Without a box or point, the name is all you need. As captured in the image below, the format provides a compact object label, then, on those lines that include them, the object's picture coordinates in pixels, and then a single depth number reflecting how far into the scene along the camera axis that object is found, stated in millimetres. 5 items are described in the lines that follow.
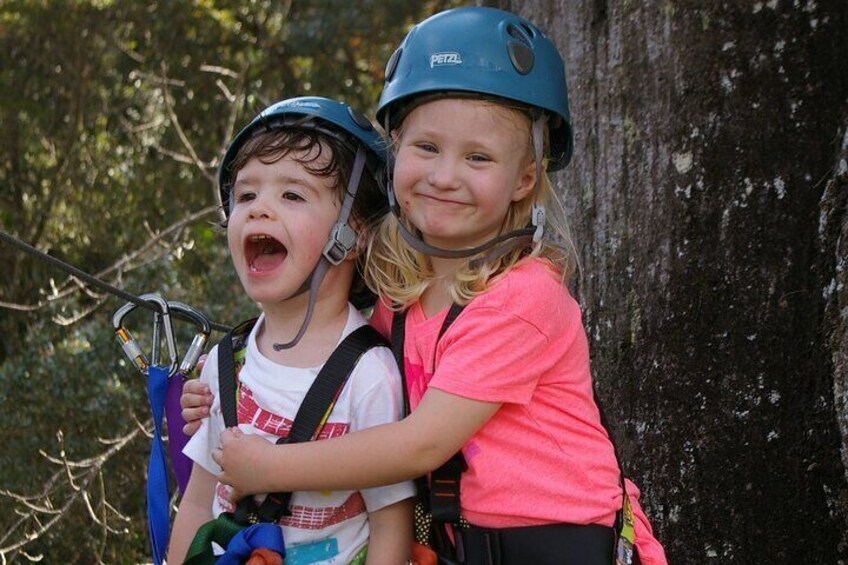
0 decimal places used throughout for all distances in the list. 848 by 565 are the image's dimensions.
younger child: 2678
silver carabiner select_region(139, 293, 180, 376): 2969
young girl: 2508
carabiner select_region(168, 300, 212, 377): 3016
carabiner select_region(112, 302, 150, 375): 2979
